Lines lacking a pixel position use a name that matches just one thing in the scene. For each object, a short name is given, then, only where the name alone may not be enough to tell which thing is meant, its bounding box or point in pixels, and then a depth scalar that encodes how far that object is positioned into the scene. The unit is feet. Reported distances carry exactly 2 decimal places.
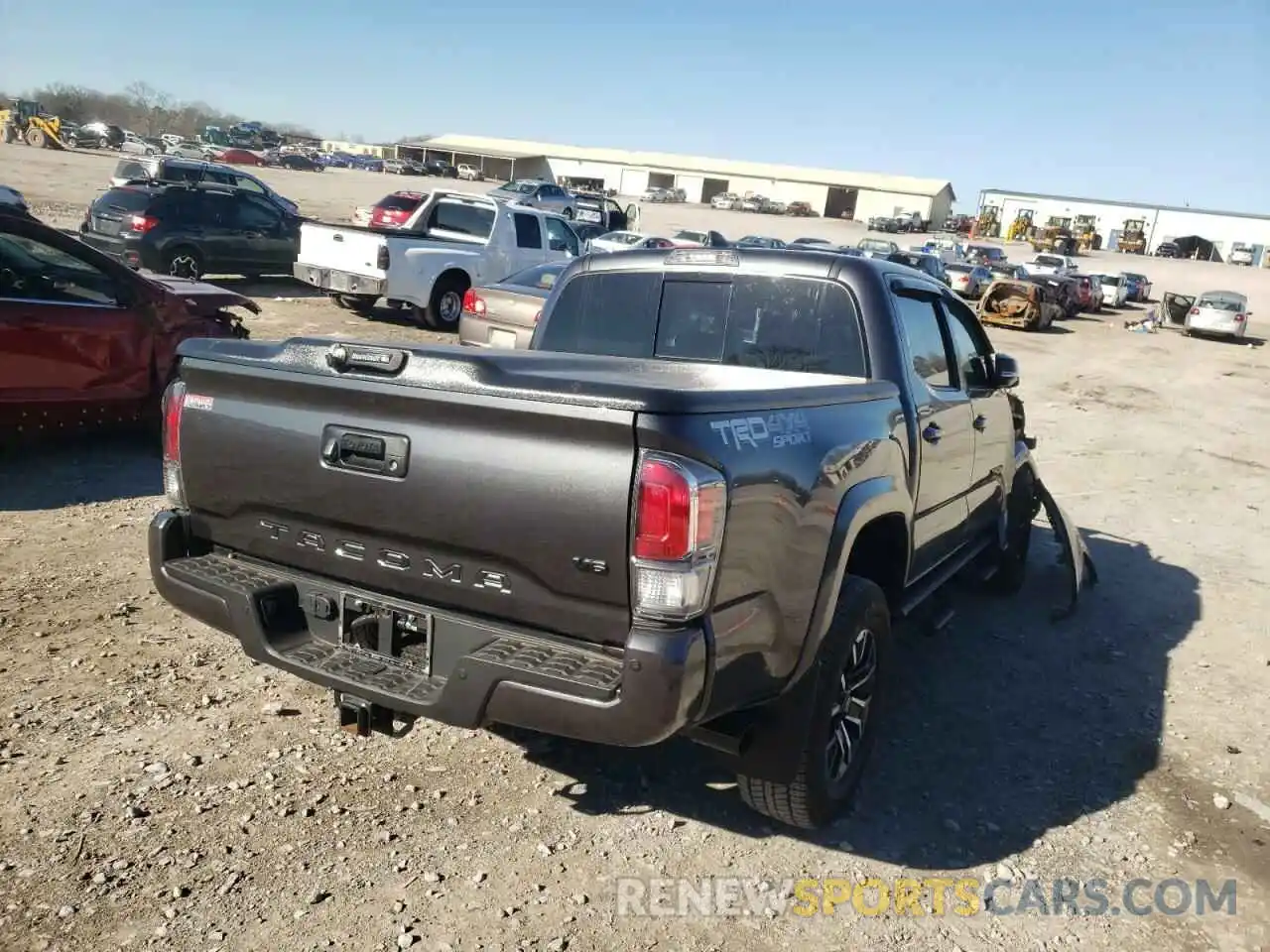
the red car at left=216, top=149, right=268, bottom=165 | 195.83
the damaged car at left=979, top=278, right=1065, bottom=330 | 89.58
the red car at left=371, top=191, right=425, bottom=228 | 60.70
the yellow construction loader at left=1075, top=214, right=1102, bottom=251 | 267.55
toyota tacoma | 8.43
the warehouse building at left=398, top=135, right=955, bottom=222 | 303.48
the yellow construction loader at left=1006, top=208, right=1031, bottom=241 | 270.87
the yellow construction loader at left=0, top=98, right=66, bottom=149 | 179.63
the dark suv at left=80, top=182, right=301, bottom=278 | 49.01
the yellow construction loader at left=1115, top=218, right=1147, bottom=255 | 271.08
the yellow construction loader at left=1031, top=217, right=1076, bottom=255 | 218.38
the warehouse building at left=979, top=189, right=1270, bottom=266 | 283.79
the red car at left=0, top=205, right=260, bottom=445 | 21.09
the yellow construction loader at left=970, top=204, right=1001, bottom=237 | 274.98
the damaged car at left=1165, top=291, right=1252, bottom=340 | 98.94
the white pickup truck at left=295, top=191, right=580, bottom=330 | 45.37
